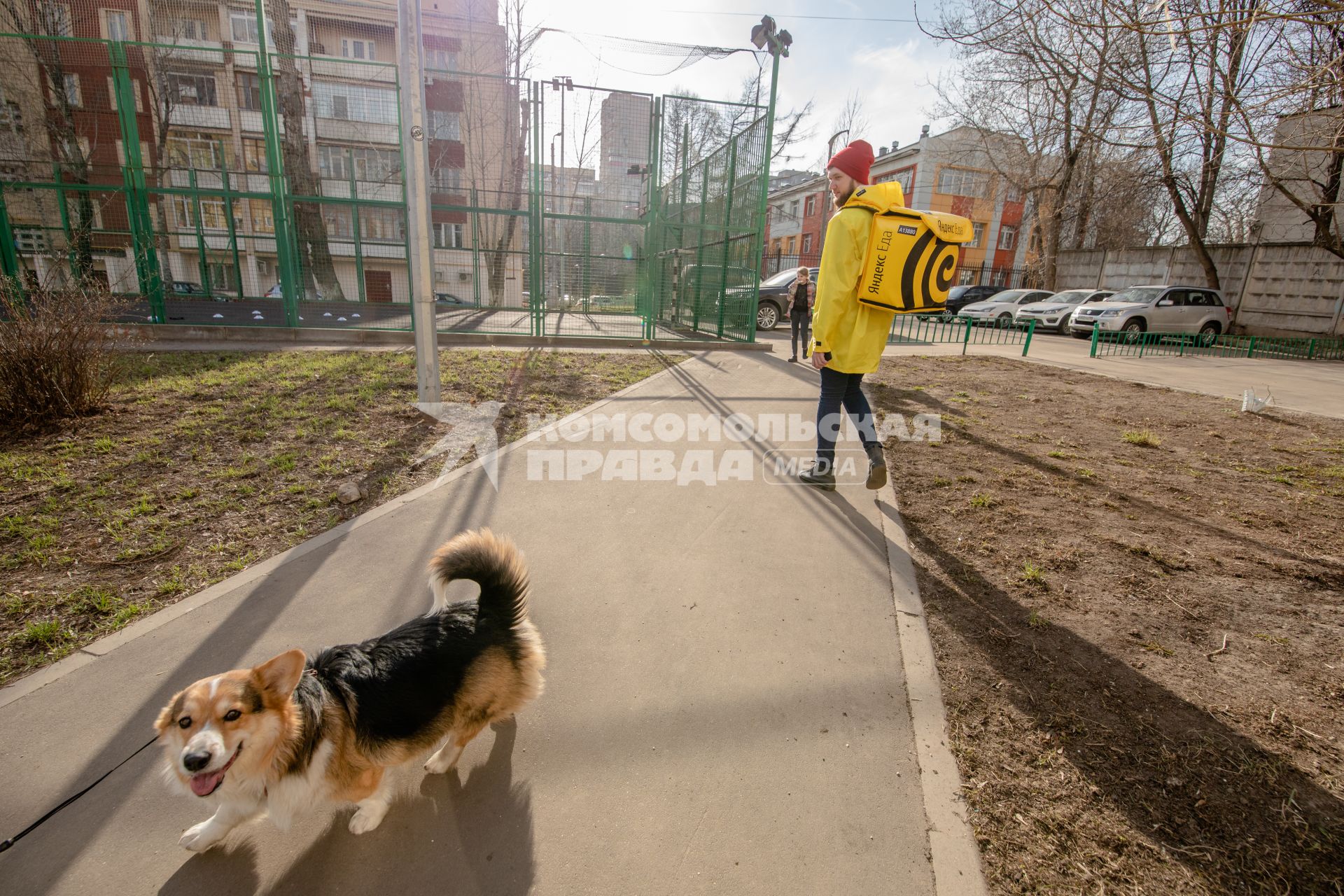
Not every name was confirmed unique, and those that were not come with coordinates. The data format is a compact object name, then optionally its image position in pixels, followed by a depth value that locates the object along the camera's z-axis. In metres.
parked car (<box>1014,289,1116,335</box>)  23.20
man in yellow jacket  4.23
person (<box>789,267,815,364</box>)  11.13
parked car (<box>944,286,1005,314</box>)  28.75
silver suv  19.67
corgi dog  1.66
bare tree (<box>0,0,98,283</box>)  13.11
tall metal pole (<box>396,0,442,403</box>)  5.80
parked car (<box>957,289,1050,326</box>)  25.23
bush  5.18
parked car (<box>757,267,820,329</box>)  17.61
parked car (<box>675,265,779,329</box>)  13.26
